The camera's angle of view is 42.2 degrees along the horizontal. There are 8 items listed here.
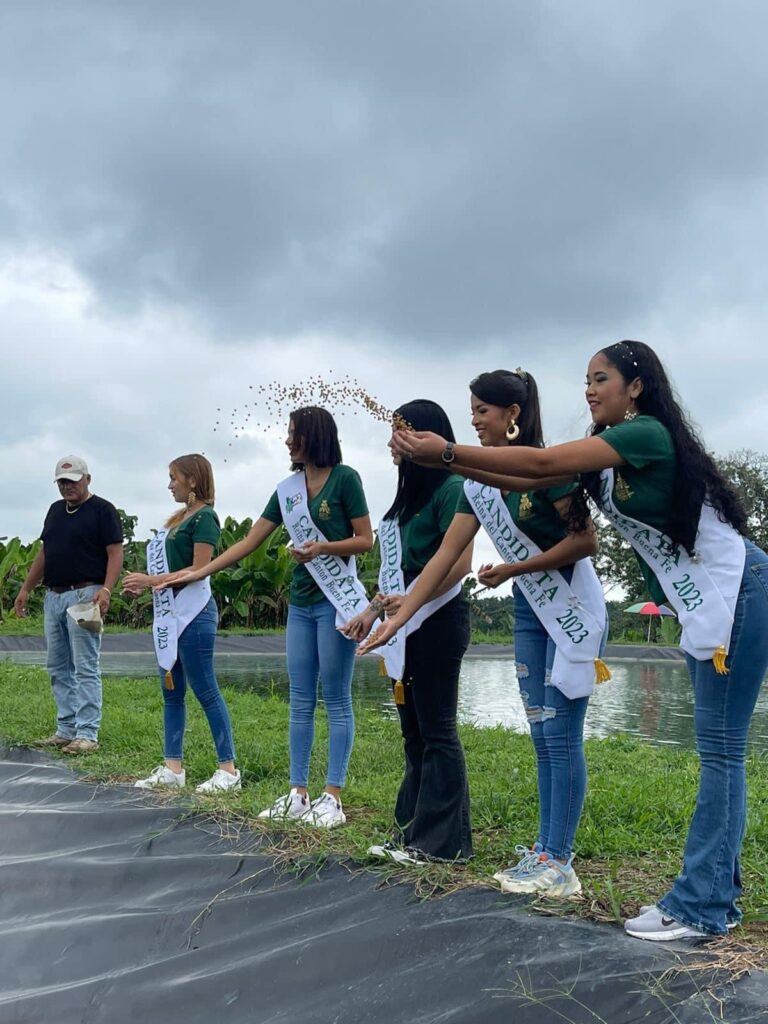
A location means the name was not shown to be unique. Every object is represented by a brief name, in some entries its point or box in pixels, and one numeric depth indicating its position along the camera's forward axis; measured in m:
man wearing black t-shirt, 5.65
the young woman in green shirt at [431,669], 3.19
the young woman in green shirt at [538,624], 2.86
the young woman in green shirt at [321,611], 3.94
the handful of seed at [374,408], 2.70
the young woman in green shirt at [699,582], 2.41
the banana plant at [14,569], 18.31
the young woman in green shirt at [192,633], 4.57
